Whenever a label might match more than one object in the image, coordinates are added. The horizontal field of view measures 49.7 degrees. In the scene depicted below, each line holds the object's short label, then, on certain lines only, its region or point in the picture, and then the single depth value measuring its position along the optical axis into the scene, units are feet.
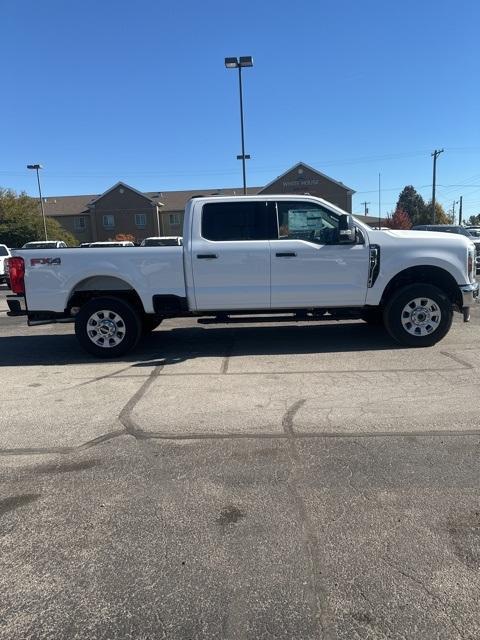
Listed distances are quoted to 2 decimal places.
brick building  200.34
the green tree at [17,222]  164.66
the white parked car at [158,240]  78.74
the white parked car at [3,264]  66.54
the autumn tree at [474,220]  355.03
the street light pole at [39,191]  159.84
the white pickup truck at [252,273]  23.13
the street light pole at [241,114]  85.81
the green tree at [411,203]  300.46
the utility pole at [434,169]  166.13
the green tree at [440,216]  238.02
